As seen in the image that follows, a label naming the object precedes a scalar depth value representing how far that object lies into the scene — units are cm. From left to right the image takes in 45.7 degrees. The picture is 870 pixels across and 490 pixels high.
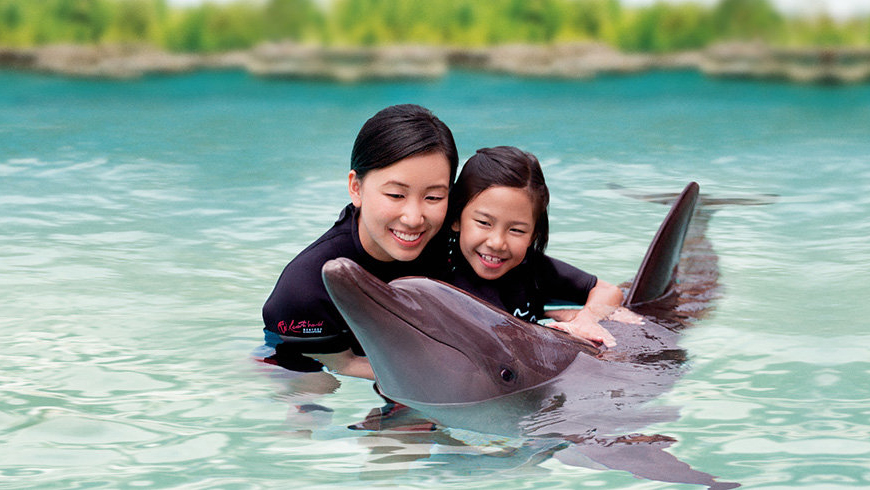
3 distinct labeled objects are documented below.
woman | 357
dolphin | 301
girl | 374
